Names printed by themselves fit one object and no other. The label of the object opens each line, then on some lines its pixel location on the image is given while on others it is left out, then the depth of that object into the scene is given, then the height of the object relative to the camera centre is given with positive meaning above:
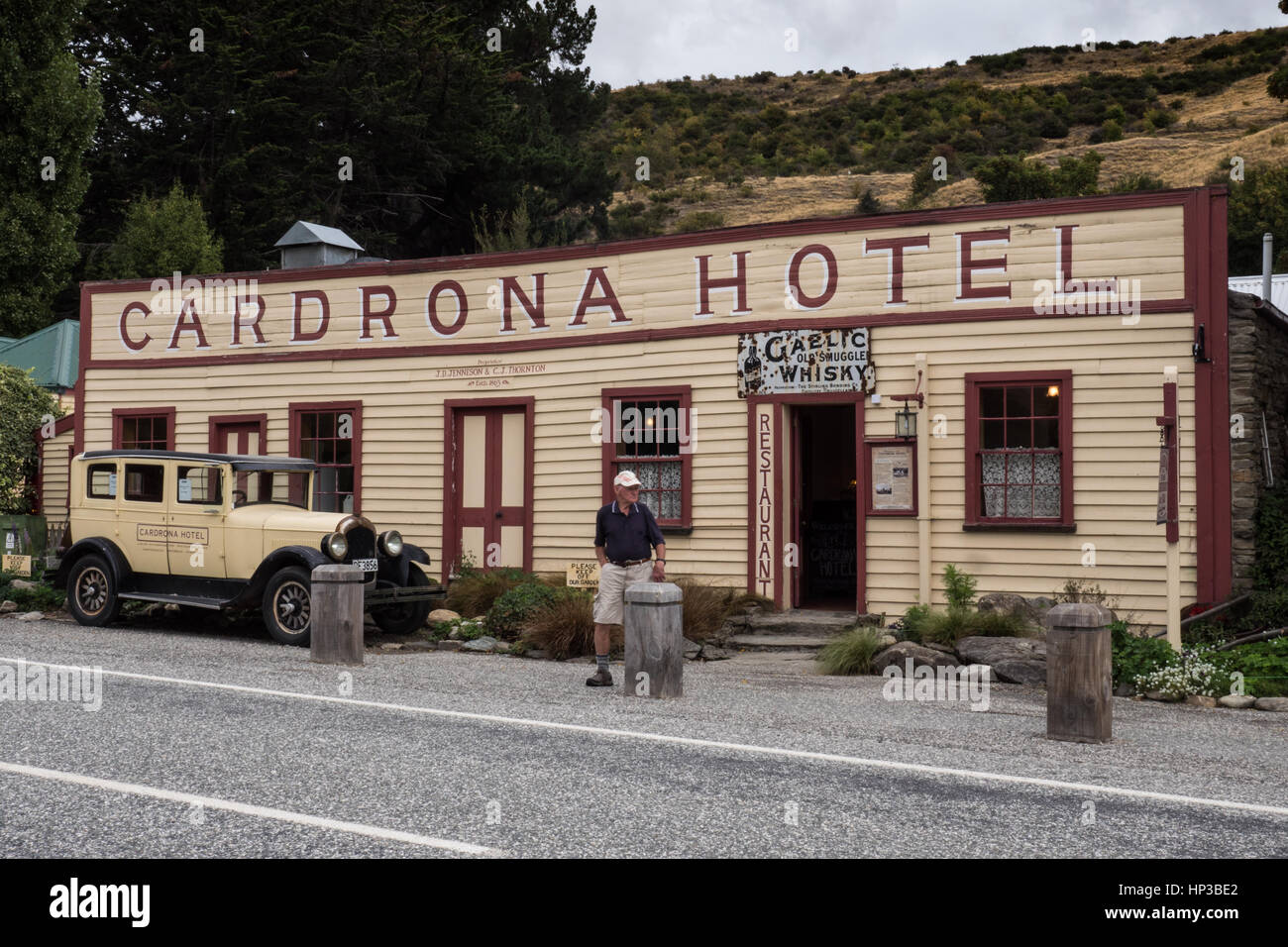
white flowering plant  10.40 -1.52
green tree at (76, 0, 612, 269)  33.78 +10.53
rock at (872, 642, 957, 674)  11.52 -1.48
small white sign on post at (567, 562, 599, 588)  13.26 -0.83
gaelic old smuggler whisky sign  14.23 +1.58
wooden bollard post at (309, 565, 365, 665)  11.42 -1.10
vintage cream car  13.03 -0.51
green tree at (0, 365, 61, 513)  19.97 +1.03
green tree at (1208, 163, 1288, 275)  40.25 +9.53
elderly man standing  10.54 -0.44
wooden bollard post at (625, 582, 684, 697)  9.71 -1.14
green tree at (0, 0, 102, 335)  29.44 +8.32
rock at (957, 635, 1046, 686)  11.19 -1.45
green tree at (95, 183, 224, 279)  29.84 +6.15
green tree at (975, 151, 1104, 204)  41.84 +10.97
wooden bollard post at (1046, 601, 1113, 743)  8.11 -1.17
